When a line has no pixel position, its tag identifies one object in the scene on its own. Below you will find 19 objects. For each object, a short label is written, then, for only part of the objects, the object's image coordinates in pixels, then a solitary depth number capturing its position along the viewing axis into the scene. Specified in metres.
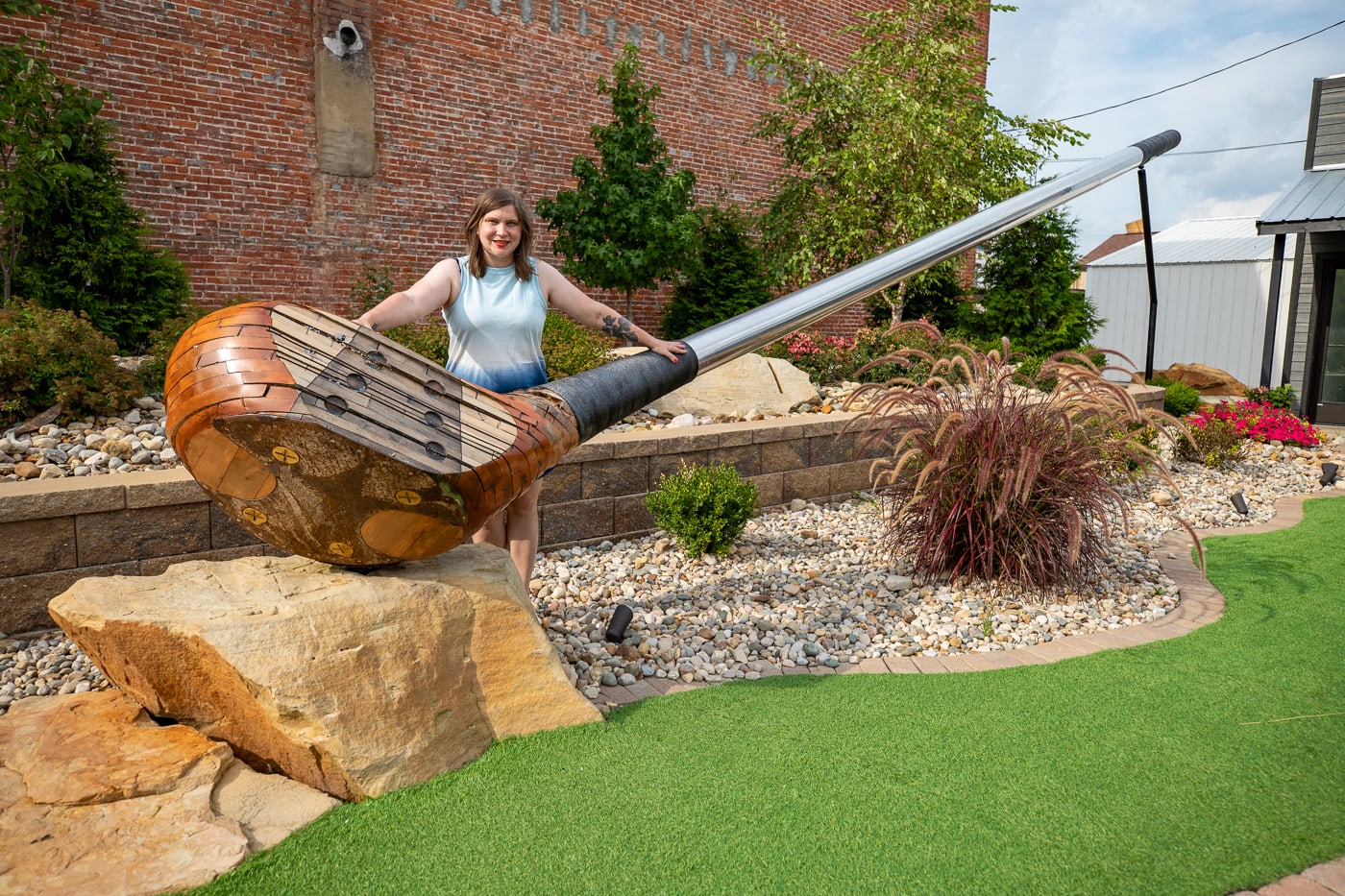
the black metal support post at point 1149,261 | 6.05
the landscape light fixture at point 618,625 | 3.38
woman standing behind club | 2.65
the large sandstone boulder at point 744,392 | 6.66
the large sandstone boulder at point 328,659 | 2.09
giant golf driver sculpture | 1.71
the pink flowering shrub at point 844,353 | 8.18
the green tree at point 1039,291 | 10.91
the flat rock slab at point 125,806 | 1.80
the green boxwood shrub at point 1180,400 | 9.17
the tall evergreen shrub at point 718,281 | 10.95
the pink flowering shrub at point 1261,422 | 7.82
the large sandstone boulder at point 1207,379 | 13.72
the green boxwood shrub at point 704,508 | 4.51
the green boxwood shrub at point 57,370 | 4.45
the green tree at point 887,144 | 9.82
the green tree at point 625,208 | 9.16
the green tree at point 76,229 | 6.00
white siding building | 15.54
